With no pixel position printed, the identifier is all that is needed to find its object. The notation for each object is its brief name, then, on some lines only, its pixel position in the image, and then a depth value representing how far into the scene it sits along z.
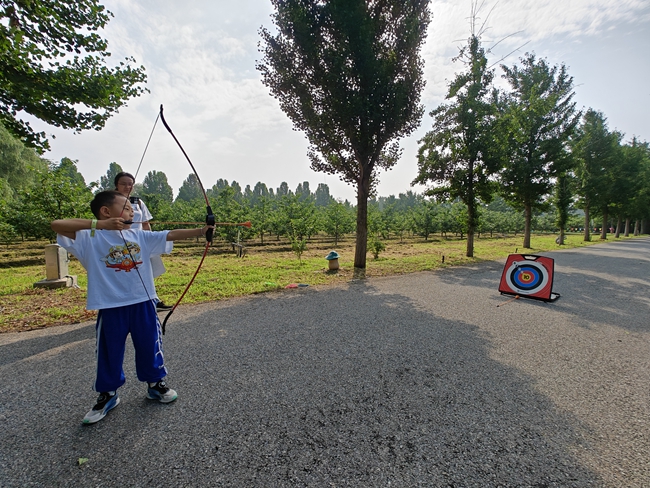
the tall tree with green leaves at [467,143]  12.48
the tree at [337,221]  25.23
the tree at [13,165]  18.72
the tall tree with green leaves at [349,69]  8.02
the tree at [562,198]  20.48
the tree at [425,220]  30.05
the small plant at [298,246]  11.99
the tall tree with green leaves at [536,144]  16.22
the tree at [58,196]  11.43
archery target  6.21
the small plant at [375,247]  13.52
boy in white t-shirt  2.21
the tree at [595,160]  23.27
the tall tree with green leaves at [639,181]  26.39
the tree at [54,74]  4.91
